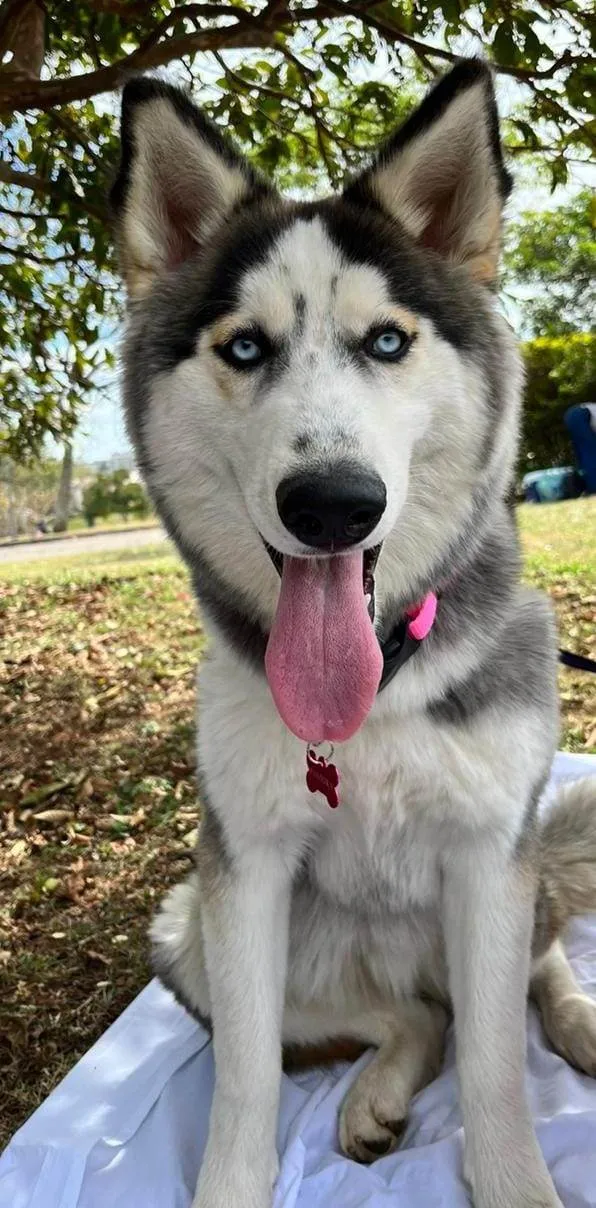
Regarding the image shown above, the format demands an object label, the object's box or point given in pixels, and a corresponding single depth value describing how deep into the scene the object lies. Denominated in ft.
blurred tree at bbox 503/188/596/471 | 58.18
